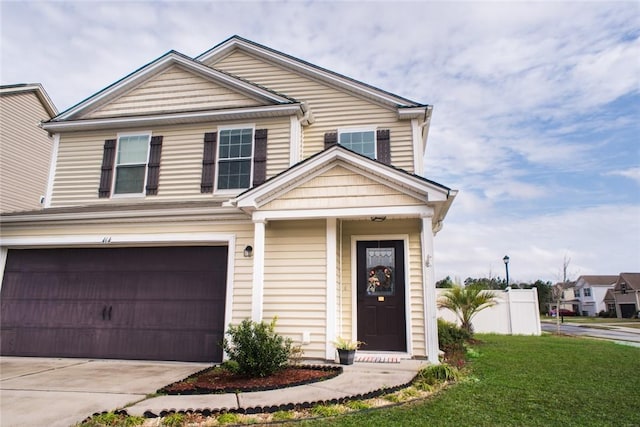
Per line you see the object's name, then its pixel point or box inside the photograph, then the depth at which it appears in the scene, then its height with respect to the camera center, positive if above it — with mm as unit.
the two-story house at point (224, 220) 7488 +1499
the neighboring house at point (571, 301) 56556 -165
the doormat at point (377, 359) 7219 -1074
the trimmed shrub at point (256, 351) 5957 -788
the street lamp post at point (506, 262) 18317 +1665
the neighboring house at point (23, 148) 14672 +5459
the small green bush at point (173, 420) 4066 -1221
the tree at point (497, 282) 30841 +1404
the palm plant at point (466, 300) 12716 -33
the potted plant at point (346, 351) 7008 -896
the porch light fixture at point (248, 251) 7988 +878
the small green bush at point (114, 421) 4051 -1231
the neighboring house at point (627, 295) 43906 +580
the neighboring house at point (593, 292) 52562 +1022
